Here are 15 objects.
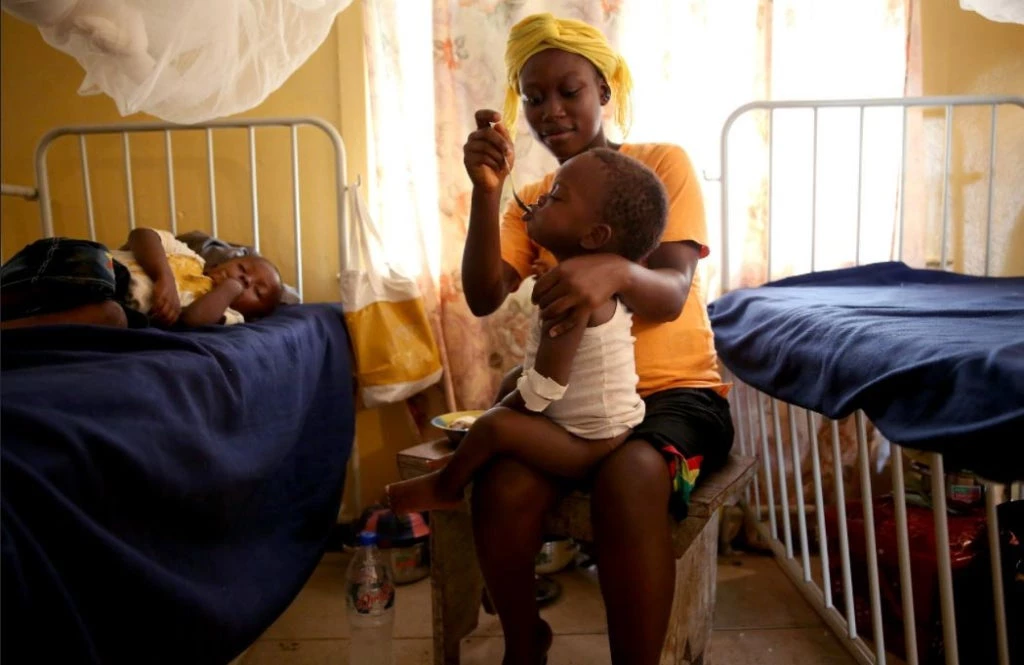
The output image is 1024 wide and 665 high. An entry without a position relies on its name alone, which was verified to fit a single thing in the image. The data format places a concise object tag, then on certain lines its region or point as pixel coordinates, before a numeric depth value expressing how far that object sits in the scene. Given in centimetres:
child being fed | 94
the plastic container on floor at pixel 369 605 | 129
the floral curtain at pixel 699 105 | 166
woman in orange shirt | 87
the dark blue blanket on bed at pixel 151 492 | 64
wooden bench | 95
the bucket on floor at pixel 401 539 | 162
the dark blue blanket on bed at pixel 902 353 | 63
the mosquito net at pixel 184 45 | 102
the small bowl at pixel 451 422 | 123
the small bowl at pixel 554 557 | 167
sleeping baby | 114
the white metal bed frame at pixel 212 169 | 174
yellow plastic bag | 167
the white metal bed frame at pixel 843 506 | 79
